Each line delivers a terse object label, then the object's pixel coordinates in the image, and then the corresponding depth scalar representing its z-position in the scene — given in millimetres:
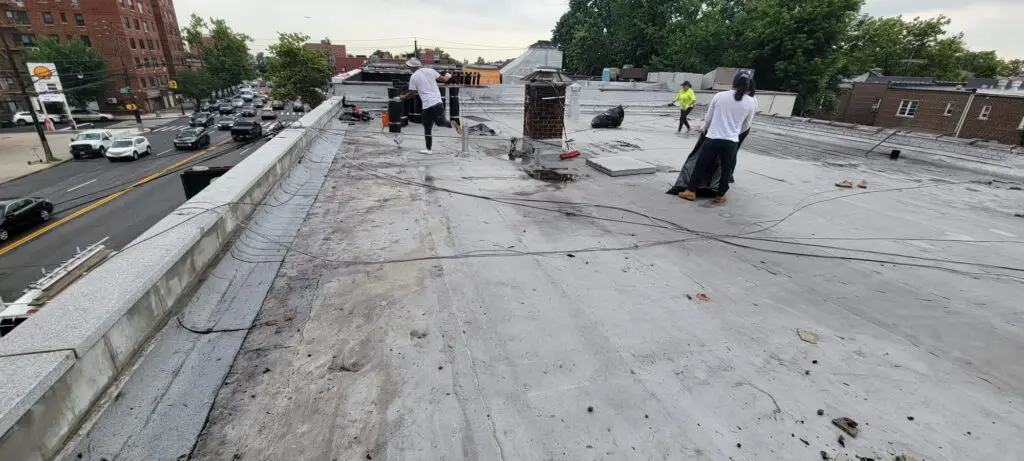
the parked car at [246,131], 30906
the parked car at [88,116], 45334
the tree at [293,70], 40969
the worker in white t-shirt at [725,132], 5473
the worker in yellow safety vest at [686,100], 11328
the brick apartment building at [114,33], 46250
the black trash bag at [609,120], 11789
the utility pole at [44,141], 26938
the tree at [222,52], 66438
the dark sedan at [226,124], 39219
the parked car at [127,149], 26844
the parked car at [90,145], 27469
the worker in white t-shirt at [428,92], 7656
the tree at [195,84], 56084
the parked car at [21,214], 14789
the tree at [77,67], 41656
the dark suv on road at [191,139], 28891
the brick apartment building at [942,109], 23516
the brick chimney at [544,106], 7910
